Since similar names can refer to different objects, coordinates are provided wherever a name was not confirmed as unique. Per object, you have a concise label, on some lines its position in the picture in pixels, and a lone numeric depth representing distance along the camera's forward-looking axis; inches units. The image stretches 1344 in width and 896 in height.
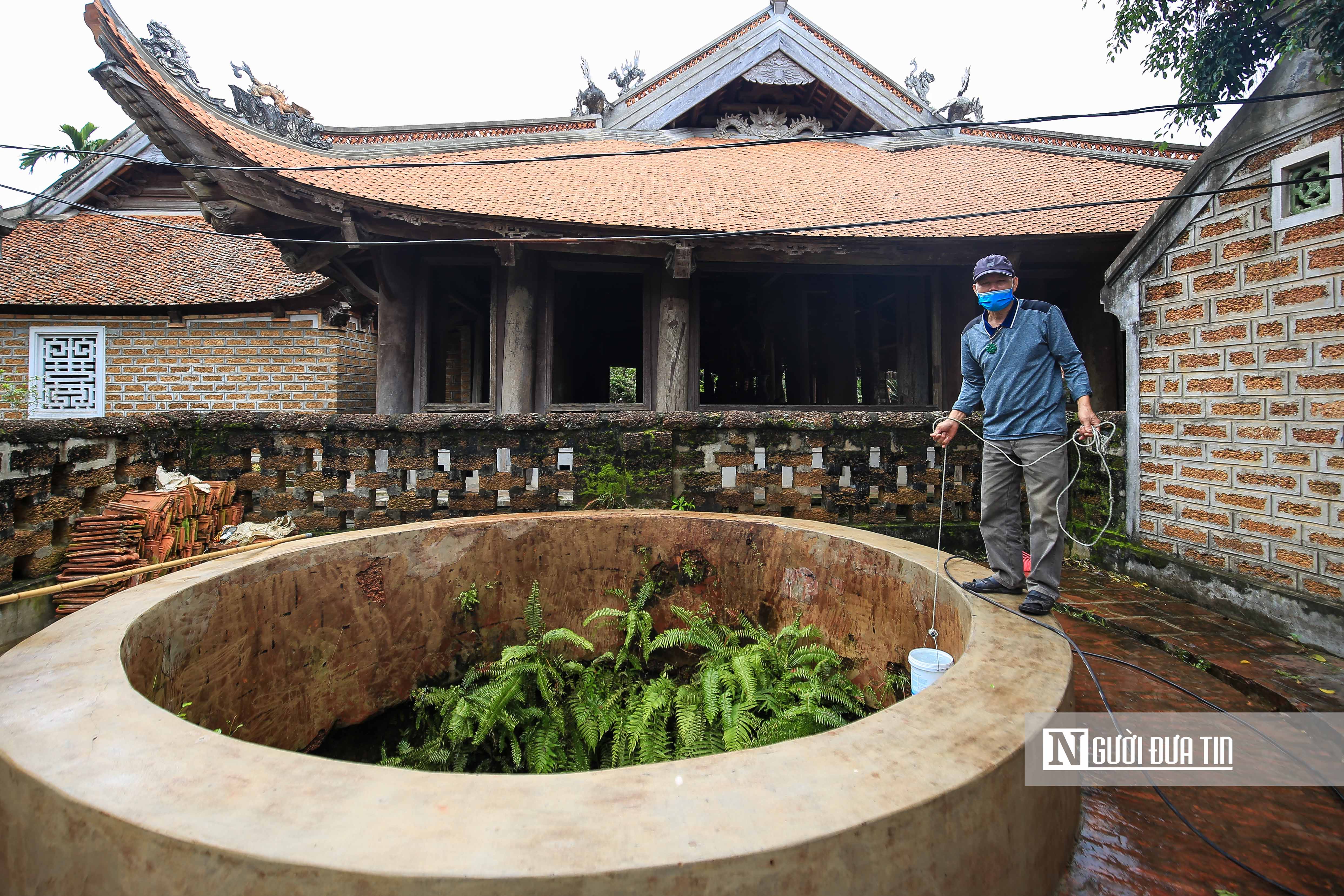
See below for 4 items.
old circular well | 34.3
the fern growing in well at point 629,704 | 96.0
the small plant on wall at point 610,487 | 169.5
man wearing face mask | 98.8
